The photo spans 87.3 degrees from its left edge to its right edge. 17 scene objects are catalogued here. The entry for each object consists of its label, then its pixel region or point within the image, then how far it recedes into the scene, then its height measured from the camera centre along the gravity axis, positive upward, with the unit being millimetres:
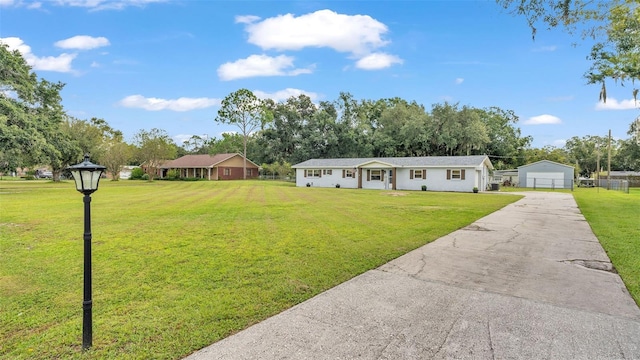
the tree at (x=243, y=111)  48969 +9311
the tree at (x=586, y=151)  57375 +4152
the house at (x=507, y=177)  42156 -299
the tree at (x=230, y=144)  63938 +5776
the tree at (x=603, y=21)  6531 +3372
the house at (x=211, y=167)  47688 +1058
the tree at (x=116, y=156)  39125 +2072
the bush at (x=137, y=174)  46469 -15
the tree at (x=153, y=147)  39844 +3184
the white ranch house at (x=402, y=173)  28172 +135
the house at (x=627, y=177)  40066 -398
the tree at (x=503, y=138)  45094 +5076
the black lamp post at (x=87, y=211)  2902 -337
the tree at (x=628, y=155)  42031 +2731
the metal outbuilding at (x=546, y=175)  36406 -28
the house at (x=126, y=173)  61094 +164
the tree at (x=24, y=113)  18406 +3870
